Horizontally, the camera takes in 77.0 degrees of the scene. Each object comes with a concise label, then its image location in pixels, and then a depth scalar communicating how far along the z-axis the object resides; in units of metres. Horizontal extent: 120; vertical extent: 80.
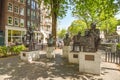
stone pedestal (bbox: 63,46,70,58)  7.86
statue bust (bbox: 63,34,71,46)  8.01
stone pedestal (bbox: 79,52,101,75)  4.81
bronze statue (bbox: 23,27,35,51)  7.06
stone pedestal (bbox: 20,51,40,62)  6.70
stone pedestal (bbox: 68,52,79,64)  6.40
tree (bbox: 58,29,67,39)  50.91
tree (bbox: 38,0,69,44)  11.13
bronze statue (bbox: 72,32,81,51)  6.82
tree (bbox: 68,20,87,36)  30.12
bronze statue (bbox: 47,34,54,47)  7.72
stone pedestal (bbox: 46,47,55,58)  7.70
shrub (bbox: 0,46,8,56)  7.68
